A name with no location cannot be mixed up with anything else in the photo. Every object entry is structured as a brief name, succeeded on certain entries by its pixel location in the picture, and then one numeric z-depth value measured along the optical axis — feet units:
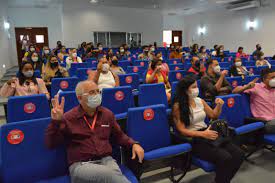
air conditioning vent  37.42
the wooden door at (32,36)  40.32
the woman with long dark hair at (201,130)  6.84
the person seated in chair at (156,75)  14.30
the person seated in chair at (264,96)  9.76
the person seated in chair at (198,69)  15.23
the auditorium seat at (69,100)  9.50
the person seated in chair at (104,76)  13.23
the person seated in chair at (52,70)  16.12
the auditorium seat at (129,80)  14.40
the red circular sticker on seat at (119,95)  10.16
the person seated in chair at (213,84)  11.70
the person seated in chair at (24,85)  10.89
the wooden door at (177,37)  60.64
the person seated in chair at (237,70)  16.57
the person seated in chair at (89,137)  5.58
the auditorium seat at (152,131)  6.60
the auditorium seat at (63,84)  12.33
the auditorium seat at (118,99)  9.95
